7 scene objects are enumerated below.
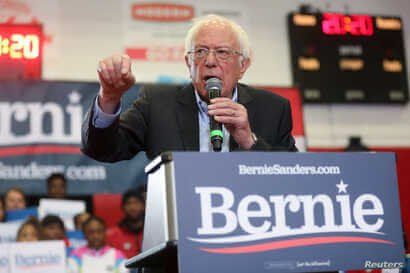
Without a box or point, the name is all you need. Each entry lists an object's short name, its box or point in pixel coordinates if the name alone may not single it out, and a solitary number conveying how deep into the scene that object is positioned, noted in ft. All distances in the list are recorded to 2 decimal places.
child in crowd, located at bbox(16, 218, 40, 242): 17.48
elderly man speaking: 6.73
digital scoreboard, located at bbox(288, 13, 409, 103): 21.61
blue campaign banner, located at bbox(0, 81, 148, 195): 18.39
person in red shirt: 18.18
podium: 4.72
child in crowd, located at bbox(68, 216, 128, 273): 17.31
